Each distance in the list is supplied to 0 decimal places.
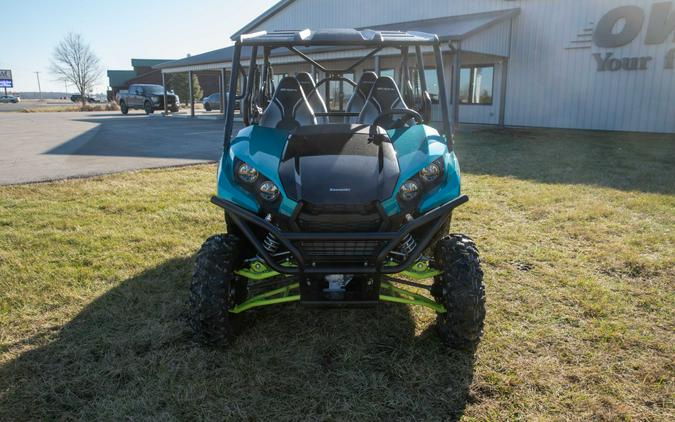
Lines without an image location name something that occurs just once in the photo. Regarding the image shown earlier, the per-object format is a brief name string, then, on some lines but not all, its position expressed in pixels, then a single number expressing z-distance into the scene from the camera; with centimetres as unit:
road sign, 7544
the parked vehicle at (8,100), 6756
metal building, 1452
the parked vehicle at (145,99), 3049
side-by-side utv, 259
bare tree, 5894
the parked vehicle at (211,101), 3462
